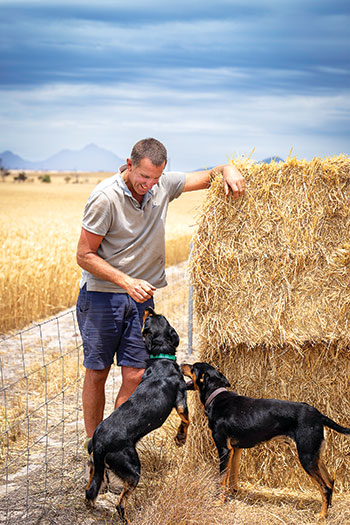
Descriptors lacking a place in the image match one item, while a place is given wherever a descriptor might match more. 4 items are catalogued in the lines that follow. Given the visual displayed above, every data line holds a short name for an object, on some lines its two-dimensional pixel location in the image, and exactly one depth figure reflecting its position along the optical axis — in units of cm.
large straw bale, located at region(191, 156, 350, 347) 406
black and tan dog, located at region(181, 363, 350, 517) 363
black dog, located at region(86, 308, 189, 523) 344
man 382
